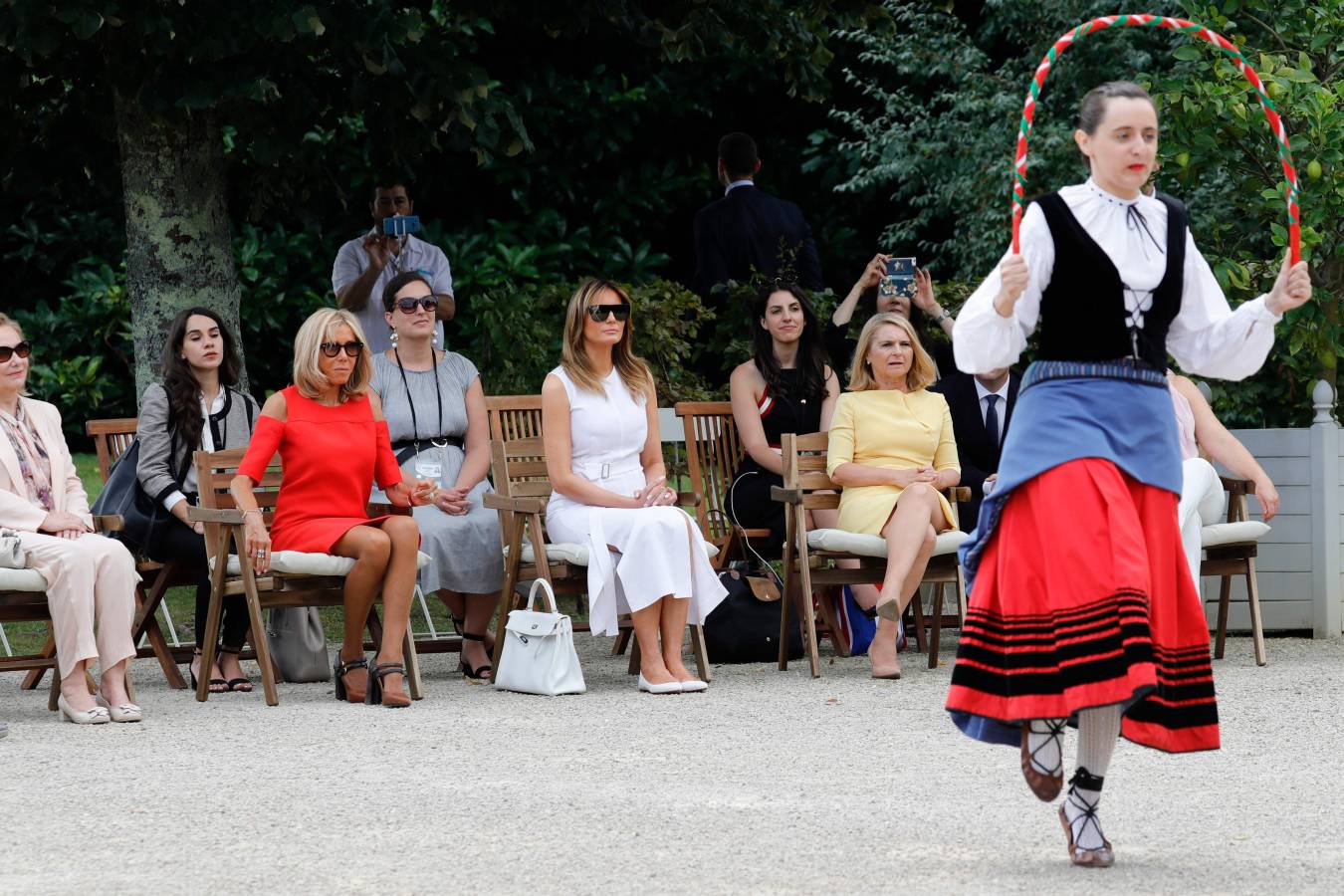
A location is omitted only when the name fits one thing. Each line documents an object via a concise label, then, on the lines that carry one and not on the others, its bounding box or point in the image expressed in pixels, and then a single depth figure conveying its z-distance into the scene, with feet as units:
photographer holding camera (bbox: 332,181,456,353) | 63.22
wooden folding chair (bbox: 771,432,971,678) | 52.85
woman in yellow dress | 52.18
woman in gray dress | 53.46
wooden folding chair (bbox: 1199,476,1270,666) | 53.81
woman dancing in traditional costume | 28.99
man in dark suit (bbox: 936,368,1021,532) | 57.63
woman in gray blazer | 52.08
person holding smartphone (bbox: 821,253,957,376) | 59.66
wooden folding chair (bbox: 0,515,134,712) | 46.03
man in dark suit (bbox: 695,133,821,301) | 67.09
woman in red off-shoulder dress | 48.50
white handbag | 49.06
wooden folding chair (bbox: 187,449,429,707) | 48.06
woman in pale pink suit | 45.98
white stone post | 59.76
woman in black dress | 57.52
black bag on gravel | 55.08
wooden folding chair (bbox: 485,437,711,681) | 51.12
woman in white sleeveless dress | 50.51
